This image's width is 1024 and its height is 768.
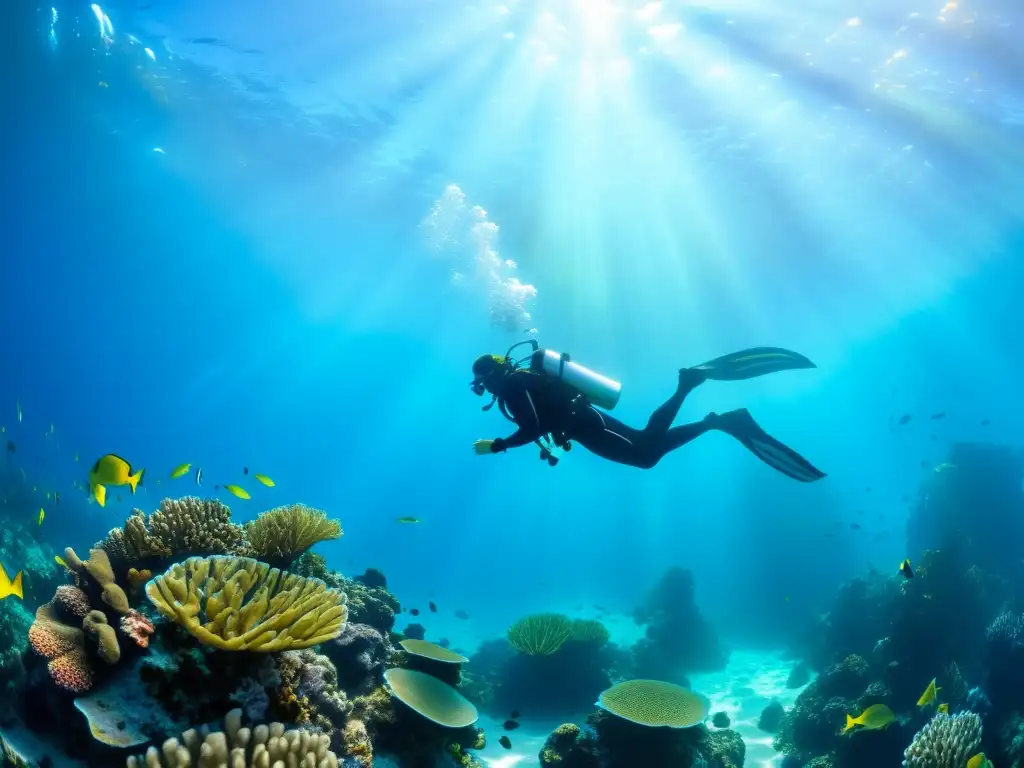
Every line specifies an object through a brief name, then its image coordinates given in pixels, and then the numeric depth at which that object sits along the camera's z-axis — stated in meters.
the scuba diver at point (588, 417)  7.55
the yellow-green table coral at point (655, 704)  7.63
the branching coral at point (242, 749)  3.02
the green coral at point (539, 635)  13.57
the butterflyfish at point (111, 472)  4.95
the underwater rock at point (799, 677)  18.14
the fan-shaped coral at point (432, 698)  5.83
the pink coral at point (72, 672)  3.60
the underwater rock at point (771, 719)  13.64
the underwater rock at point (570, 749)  7.61
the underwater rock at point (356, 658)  5.92
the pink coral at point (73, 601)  4.32
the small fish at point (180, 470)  9.12
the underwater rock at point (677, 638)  20.55
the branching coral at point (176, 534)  5.18
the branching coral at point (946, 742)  6.12
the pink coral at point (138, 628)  3.88
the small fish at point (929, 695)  7.23
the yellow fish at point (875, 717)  7.61
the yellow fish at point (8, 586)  3.80
